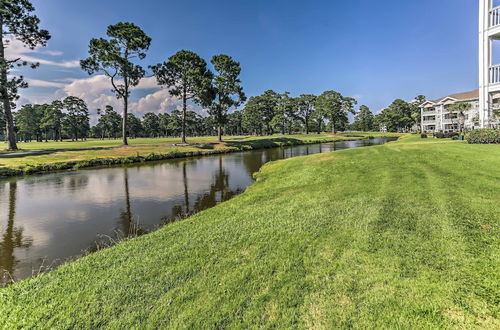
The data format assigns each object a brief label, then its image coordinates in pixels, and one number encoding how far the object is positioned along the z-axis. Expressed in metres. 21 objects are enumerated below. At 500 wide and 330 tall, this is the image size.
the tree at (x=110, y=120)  99.38
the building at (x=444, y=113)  54.16
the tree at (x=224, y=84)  45.75
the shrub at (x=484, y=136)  18.89
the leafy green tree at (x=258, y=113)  95.56
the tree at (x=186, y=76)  40.94
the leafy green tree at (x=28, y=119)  81.69
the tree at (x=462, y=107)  46.88
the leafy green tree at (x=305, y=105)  98.69
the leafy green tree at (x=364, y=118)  133.12
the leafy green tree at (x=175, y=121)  101.12
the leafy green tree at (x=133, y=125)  109.61
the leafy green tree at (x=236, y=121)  119.12
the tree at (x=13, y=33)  28.61
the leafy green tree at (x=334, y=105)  87.00
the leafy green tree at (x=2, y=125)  46.73
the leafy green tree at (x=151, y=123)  120.38
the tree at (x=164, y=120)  119.81
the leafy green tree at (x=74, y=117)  83.31
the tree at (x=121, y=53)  33.69
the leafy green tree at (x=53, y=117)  77.25
